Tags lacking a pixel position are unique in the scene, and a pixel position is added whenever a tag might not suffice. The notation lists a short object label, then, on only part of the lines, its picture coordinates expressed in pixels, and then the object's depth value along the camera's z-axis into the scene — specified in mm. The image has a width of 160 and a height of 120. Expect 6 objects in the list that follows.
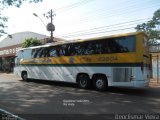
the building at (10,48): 22315
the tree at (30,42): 18796
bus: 7266
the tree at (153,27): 27964
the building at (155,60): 12241
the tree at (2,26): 11794
